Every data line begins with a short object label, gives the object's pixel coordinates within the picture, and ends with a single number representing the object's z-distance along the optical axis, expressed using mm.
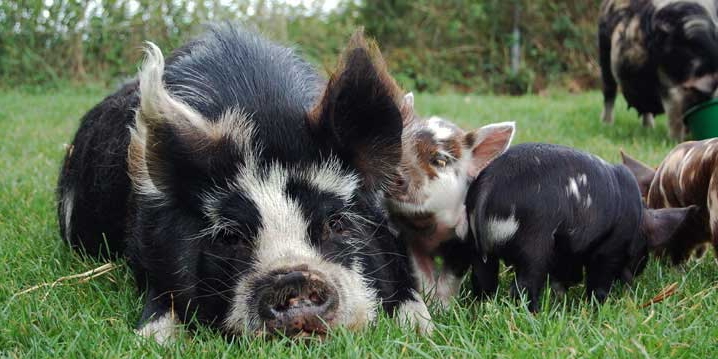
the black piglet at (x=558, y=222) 2816
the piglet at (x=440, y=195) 3146
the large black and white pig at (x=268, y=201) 2418
